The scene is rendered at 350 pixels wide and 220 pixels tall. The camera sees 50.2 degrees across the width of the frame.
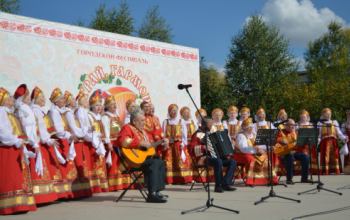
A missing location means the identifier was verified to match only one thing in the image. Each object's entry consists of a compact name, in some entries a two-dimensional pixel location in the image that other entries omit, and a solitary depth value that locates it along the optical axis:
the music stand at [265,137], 6.39
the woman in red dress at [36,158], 5.15
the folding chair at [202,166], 7.11
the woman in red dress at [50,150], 5.55
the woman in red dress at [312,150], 9.87
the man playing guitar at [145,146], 5.75
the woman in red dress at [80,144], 6.28
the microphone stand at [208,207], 4.74
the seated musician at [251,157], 7.71
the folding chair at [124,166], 5.82
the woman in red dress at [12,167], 4.80
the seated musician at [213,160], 6.99
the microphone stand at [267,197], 5.43
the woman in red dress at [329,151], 10.01
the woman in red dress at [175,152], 8.66
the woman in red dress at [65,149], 5.94
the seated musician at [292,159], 8.11
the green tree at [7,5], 23.58
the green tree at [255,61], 23.31
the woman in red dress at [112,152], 7.38
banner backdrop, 7.63
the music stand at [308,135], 7.24
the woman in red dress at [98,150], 6.85
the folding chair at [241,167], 7.64
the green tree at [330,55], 29.17
